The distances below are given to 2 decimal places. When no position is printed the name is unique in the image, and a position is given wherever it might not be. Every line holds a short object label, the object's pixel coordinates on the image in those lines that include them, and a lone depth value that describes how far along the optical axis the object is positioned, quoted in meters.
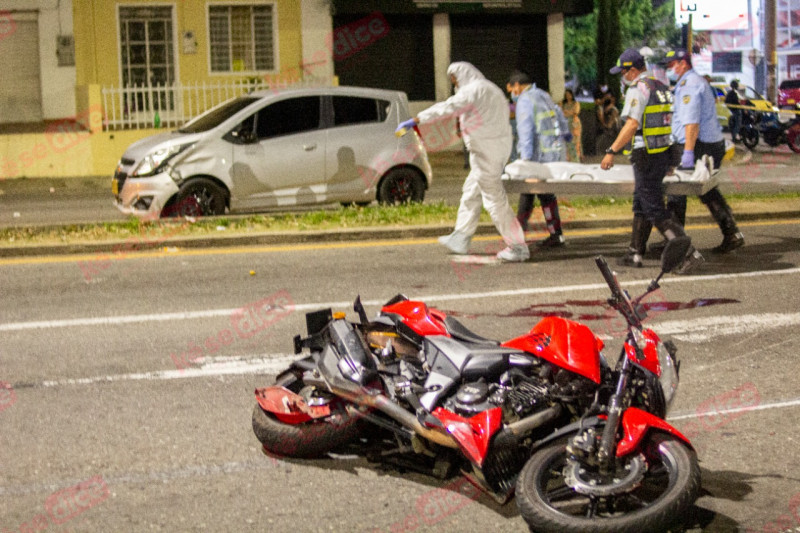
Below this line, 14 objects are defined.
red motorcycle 4.47
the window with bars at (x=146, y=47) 25.94
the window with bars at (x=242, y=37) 26.33
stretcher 11.06
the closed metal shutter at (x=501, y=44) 28.12
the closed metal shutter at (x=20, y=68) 26.09
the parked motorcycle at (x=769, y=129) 27.92
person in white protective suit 10.84
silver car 13.90
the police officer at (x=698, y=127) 11.20
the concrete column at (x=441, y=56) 27.61
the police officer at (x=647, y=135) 10.47
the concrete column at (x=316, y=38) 26.44
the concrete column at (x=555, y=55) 28.70
